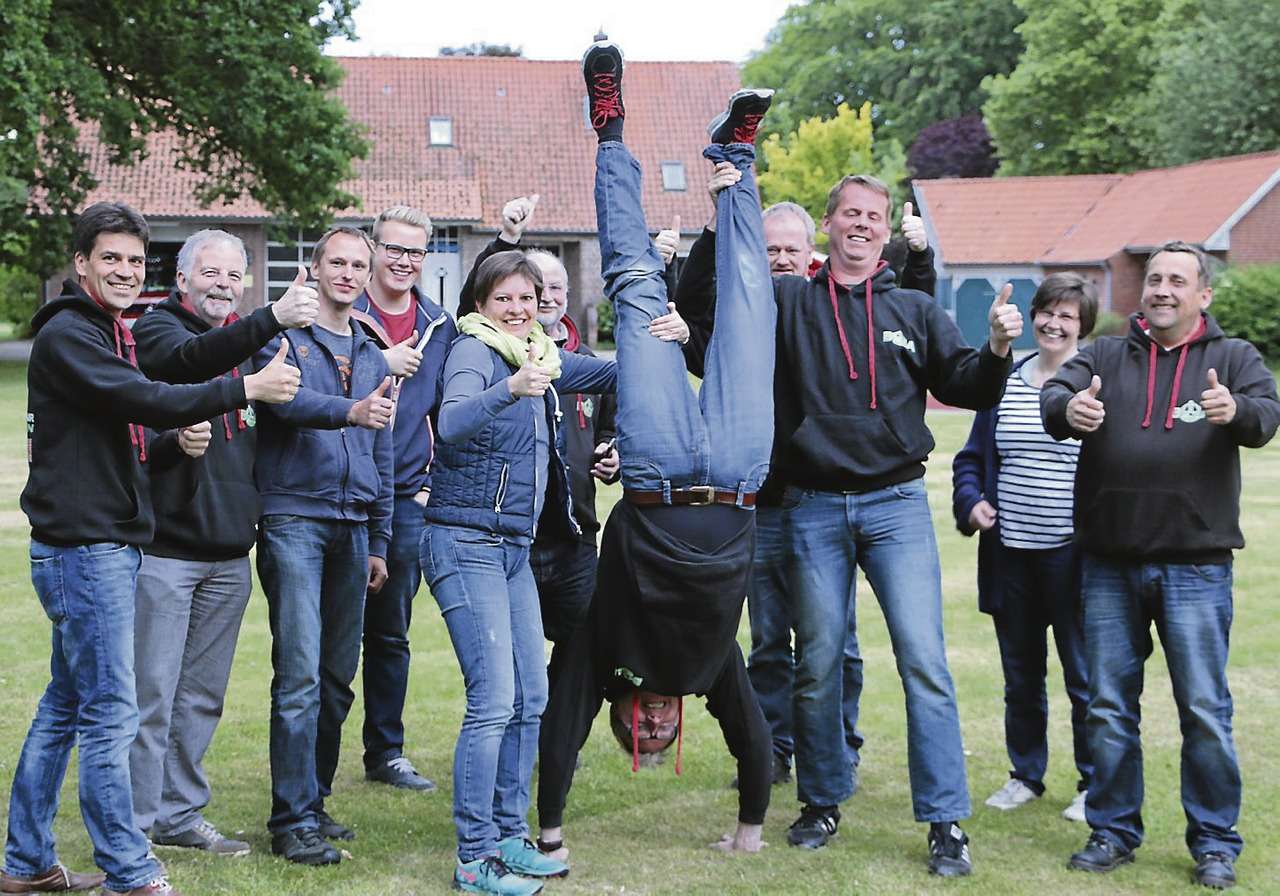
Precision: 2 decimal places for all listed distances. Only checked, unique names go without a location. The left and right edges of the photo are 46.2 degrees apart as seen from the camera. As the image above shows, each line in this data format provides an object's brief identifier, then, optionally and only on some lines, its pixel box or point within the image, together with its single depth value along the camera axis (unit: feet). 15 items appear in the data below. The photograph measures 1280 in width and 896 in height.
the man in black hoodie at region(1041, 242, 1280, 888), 18.11
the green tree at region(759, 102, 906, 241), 153.79
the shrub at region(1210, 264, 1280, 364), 123.13
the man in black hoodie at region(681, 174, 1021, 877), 18.47
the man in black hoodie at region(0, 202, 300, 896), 15.51
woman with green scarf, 17.11
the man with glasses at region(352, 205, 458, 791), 21.38
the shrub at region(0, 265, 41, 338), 167.22
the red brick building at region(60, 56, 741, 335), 142.51
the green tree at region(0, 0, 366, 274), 96.73
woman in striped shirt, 21.02
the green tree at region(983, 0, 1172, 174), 187.73
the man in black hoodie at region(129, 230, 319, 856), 17.66
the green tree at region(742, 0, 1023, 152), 215.51
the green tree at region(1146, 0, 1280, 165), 163.94
